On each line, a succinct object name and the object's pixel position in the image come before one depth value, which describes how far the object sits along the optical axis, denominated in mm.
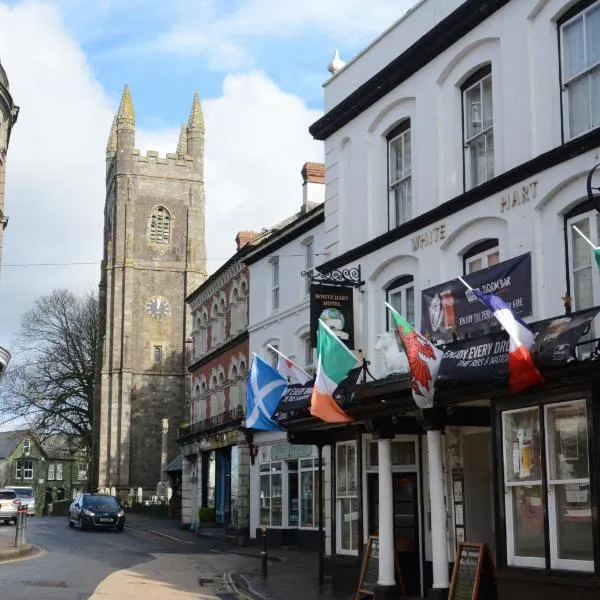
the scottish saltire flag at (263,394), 19438
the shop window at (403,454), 17797
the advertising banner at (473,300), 14664
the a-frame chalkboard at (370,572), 16484
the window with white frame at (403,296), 18312
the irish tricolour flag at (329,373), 16359
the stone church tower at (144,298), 72250
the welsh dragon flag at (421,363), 13852
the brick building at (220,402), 35594
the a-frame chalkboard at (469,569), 14258
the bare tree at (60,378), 68750
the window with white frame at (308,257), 29141
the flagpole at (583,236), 12918
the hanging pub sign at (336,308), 19234
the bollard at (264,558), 21297
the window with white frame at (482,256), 15992
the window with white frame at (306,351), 28000
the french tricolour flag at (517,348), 12047
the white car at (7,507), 41312
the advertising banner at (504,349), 11734
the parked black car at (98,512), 38844
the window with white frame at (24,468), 112812
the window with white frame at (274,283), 31781
